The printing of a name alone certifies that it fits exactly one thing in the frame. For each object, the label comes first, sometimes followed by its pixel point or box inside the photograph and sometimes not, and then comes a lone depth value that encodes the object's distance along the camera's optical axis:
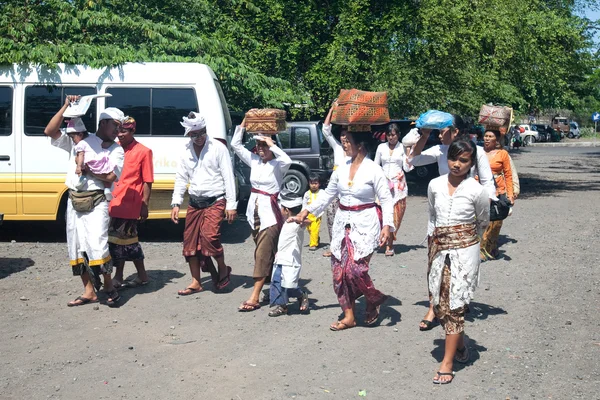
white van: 11.48
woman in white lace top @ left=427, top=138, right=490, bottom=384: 5.79
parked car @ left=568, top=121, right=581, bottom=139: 69.69
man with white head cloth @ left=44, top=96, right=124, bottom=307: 7.71
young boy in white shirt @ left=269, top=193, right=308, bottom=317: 7.46
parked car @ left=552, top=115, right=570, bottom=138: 69.06
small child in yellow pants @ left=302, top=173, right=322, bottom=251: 11.45
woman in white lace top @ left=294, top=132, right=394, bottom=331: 6.87
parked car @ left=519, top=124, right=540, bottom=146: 56.78
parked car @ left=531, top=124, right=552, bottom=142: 61.88
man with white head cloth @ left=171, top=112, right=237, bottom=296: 8.17
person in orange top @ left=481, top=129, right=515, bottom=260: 10.08
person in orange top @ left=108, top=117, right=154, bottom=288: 8.30
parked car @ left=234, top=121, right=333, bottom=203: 18.39
